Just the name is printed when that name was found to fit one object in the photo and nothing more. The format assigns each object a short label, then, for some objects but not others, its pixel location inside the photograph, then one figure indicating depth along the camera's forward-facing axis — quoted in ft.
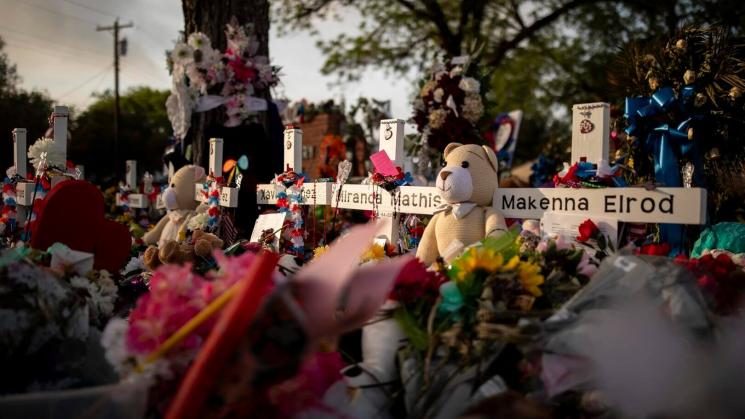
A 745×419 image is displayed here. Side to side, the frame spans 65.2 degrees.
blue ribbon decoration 9.53
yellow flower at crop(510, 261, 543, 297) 5.70
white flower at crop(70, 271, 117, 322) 6.23
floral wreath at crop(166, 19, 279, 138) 18.74
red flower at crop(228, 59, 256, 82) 19.10
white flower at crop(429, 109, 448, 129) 20.04
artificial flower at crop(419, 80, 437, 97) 20.58
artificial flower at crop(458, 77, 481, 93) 19.62
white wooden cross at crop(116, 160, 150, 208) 22.88
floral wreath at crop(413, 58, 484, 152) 19.79
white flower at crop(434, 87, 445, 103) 20.04
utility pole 78.38
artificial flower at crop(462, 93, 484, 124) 19.75
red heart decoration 8.24
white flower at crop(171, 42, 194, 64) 18.66
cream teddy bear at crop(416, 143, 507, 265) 9.29
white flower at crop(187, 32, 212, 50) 18.51
